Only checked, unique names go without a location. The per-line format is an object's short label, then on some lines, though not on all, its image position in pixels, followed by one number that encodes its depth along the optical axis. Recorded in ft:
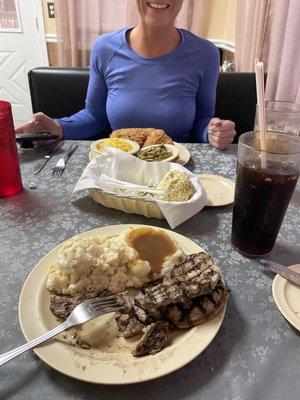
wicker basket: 2.63
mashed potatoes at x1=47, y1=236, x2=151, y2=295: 1.96
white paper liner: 2.85
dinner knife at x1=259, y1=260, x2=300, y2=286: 2.01
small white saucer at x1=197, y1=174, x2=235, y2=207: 2.94
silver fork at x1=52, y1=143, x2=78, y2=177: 3.45
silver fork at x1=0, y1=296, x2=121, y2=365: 1.52
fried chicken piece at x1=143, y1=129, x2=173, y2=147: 3.91
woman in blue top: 4.89
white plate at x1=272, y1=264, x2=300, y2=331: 1.79
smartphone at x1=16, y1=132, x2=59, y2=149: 3.75
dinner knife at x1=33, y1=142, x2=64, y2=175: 3.48
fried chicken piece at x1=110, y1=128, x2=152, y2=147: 4.02
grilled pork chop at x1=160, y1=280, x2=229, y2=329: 1.74
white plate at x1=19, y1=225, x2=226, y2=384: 1.49
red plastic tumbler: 2.81
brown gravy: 2.13
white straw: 1.93
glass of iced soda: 2.09
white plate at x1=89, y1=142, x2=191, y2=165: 3.61
